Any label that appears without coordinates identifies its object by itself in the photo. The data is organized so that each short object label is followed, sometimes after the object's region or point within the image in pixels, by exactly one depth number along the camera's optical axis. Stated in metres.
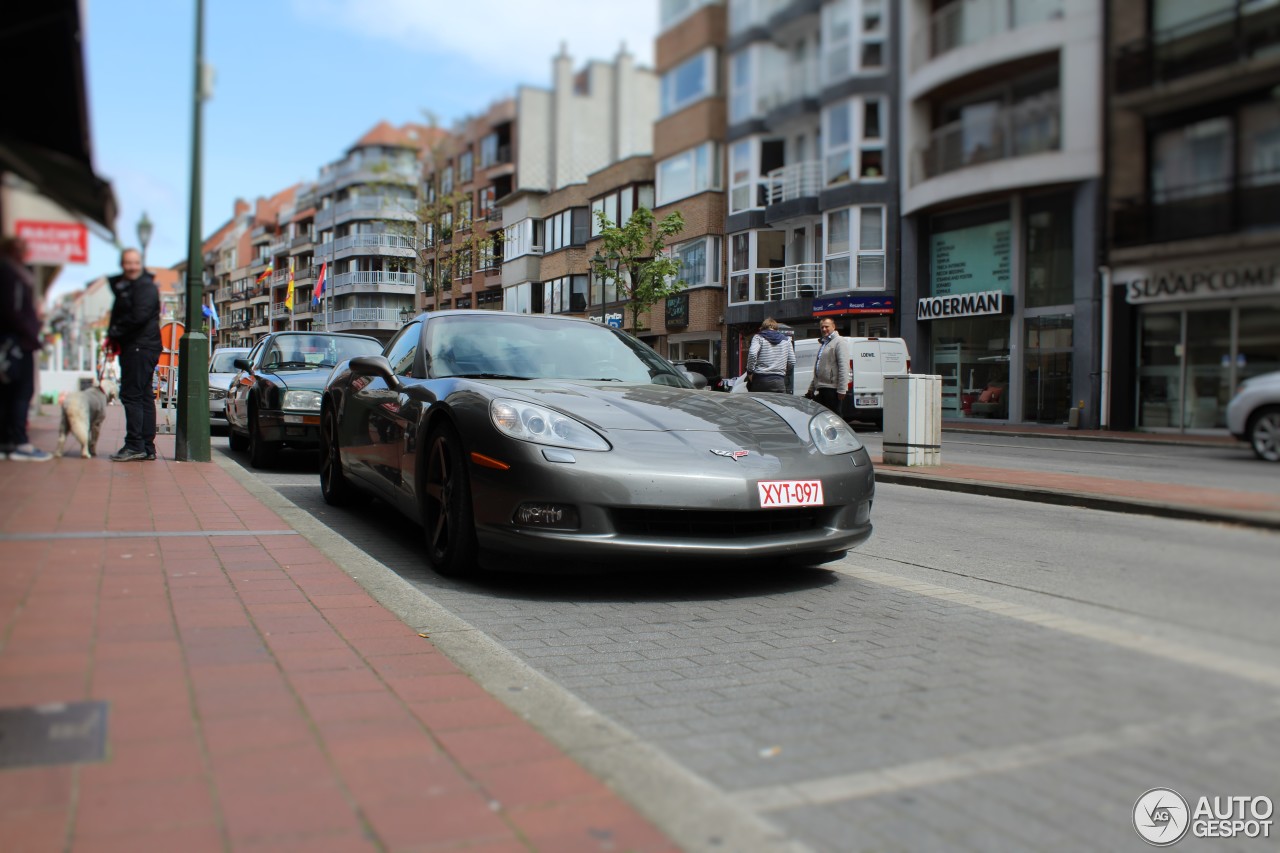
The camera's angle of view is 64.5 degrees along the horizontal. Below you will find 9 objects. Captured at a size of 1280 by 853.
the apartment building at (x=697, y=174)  37.44
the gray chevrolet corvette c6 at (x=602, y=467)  4.27
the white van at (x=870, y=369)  20.88
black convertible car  9.81
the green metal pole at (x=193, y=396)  9.17
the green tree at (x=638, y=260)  32.34
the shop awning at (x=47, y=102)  1.33
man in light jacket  13.19
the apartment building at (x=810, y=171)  30.36
